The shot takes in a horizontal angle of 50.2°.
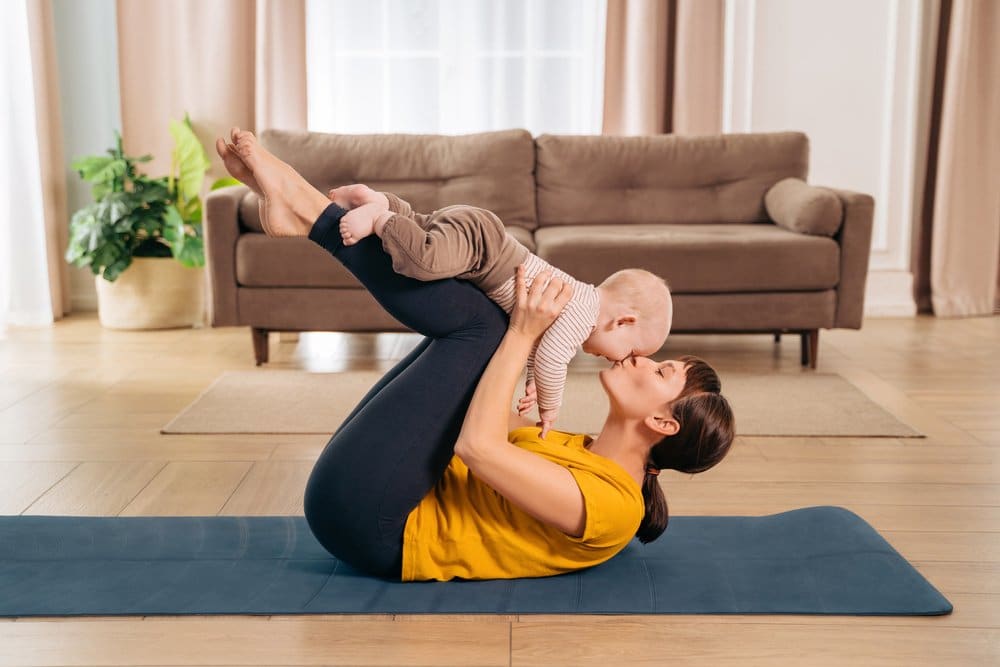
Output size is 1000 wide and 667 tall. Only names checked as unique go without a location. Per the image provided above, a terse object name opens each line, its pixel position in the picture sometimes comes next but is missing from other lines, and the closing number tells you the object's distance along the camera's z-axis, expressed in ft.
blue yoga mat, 5.94
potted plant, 15.15
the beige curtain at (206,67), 16.30
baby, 5.64
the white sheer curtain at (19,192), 15.34
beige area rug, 10.22
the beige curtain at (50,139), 15.57
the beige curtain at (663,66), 16.28
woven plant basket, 15.58
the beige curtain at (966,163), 16.40
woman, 5.73
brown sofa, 12.66
